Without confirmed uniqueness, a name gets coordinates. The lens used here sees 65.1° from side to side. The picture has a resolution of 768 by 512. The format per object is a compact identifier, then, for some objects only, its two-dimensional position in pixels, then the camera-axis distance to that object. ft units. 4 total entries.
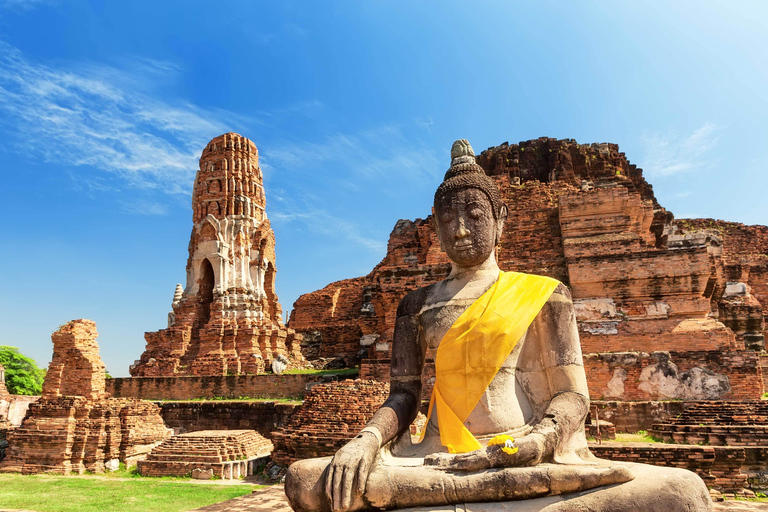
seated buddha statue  9.44
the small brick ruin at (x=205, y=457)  36.45
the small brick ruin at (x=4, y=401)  65.79
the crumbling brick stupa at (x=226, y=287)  64.49
